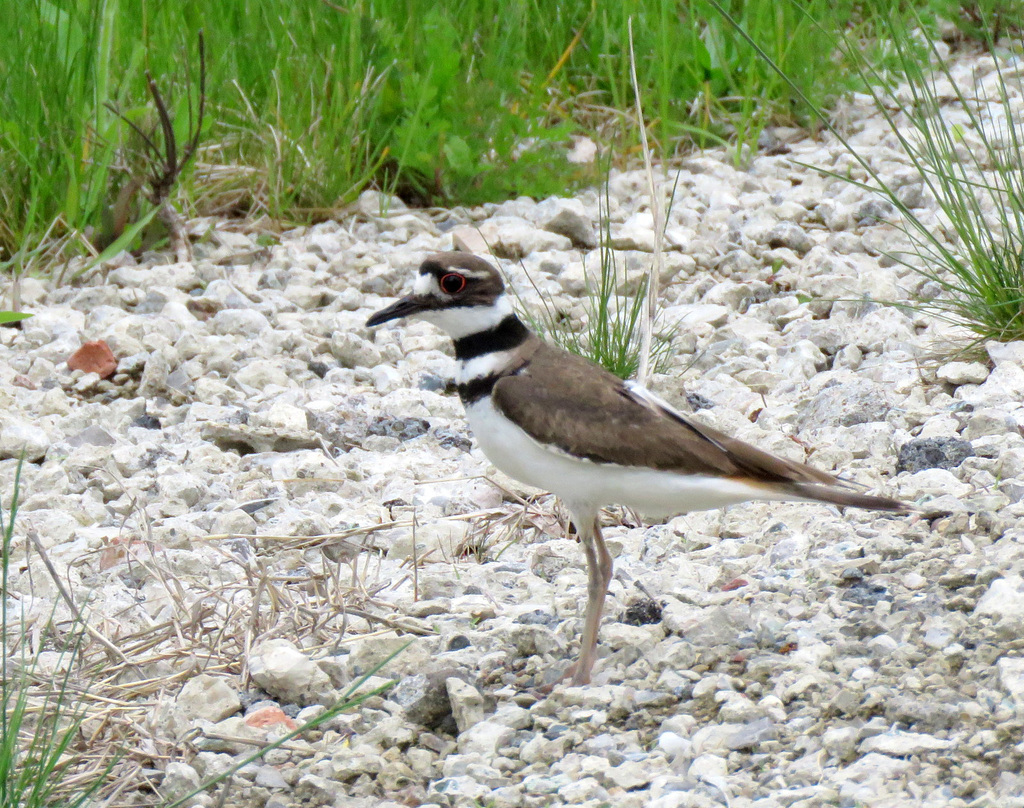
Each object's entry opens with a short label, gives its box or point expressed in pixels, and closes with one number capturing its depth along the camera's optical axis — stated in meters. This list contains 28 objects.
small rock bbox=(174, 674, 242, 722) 5.36
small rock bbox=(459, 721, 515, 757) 5.07
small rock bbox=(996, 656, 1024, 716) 4.72
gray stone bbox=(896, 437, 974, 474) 7.09
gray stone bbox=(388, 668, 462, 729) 5.31
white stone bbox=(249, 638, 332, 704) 5.47
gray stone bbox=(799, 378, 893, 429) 7.86
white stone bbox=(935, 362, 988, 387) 8.06
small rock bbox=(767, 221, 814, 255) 10.77
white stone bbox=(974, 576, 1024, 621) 5.28
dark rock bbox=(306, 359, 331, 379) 9.46
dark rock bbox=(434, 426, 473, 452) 8.41
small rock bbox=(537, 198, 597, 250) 11.26
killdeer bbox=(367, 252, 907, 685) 5.61
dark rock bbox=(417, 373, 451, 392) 9.13
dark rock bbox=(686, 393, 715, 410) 8.47
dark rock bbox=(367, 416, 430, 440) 8.49
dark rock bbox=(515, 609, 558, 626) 6.26
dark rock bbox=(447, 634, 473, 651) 5.92
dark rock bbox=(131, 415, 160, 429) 8.73
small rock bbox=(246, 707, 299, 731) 5.30
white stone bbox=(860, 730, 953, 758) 4.59
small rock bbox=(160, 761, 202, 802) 4.82
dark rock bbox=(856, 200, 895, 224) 10.94
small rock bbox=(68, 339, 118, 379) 9.34
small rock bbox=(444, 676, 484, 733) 5.27
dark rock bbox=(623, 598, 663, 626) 6.04
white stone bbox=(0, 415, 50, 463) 8.07
